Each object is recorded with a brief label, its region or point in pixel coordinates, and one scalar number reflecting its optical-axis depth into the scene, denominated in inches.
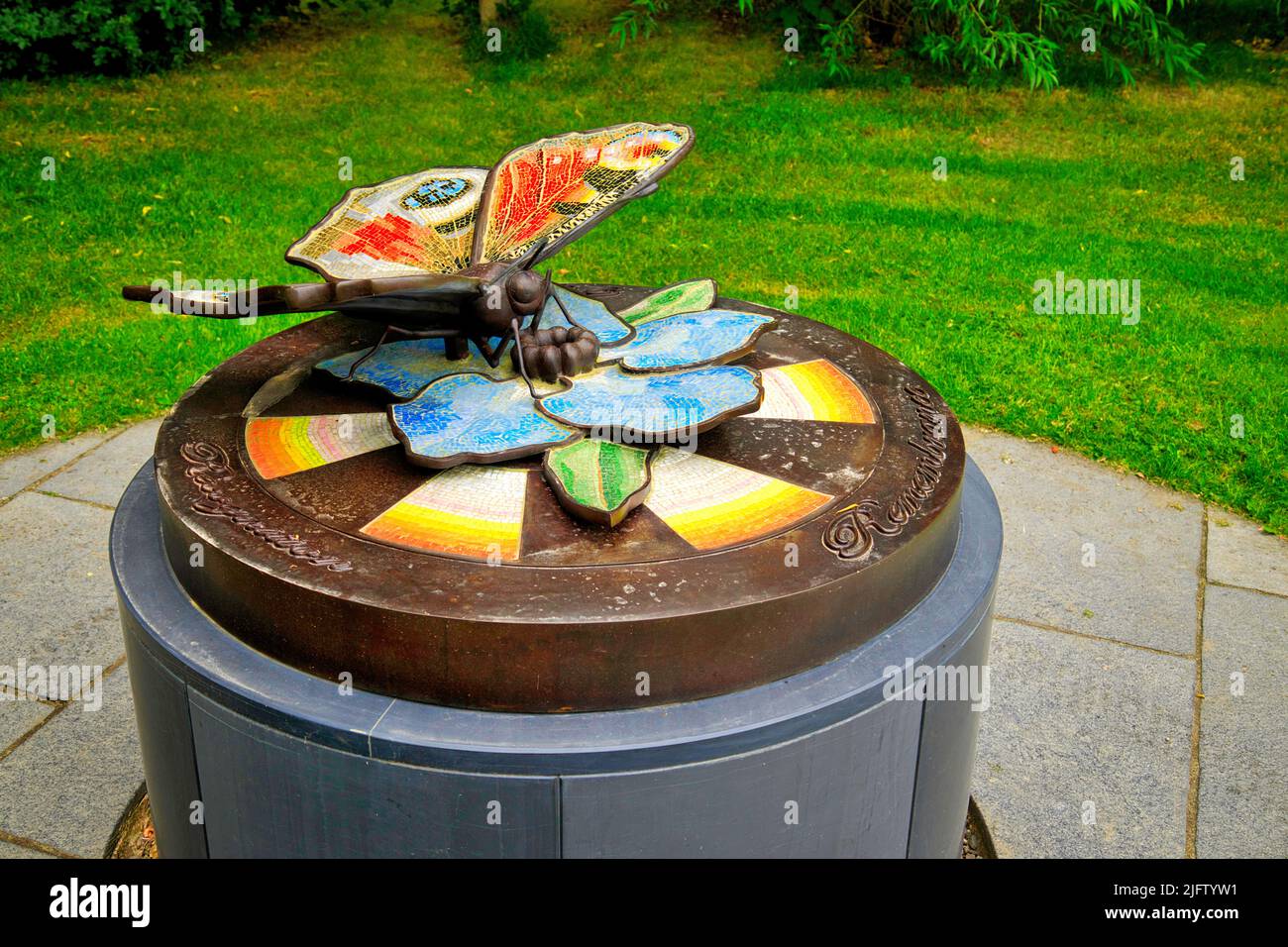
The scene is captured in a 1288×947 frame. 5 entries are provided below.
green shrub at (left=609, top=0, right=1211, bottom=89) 343.6
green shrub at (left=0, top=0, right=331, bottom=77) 358.6
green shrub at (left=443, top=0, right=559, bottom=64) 404.2
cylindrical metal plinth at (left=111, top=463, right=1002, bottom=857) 81.2
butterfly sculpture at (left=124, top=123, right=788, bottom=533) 95.4
